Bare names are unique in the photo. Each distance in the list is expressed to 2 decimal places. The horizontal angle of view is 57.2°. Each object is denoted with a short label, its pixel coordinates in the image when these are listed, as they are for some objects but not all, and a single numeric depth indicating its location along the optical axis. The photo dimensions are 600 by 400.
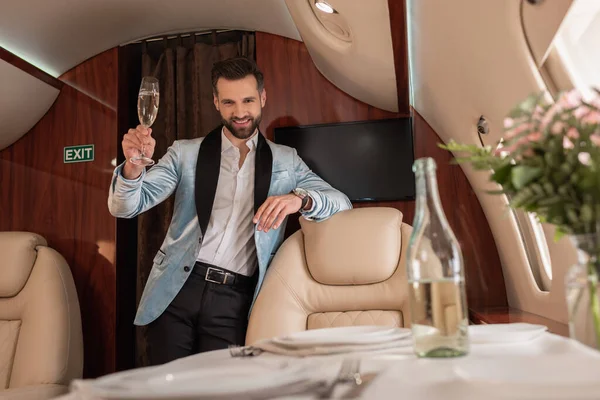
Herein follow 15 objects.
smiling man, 2.26
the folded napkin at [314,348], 0.82
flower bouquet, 0.69
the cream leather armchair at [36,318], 2.31
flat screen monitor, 2.76
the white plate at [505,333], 0.82
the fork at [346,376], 0.56
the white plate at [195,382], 0.57
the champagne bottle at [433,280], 0.76
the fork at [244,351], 0.87
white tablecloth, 0.50
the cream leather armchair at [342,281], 2.00
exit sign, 3.07
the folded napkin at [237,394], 0.56
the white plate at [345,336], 0.84
